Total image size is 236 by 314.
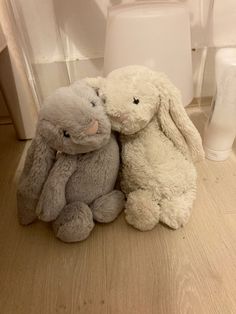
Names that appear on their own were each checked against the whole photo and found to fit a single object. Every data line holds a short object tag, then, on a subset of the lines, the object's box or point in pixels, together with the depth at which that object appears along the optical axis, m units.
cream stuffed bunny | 0.54
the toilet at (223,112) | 0.66
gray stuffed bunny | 0.50
